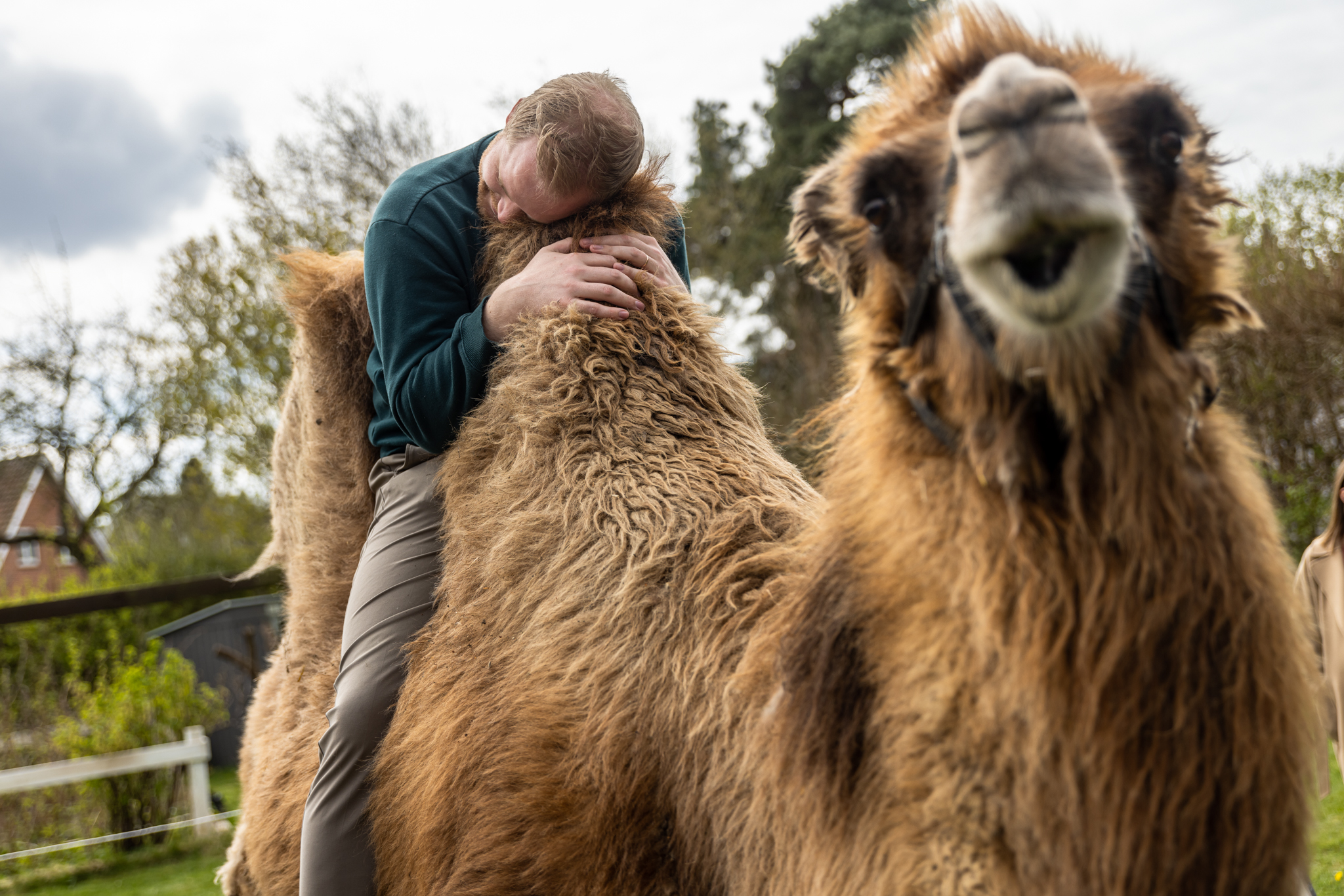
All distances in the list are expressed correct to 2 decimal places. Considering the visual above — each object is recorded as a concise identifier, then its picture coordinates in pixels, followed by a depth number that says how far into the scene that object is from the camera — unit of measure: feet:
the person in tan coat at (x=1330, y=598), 14.17
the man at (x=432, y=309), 8.07
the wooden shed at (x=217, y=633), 56.95
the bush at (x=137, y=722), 29.73
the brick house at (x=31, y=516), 77.41
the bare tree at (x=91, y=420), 68.69
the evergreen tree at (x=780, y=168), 56.24
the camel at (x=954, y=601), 4.35
